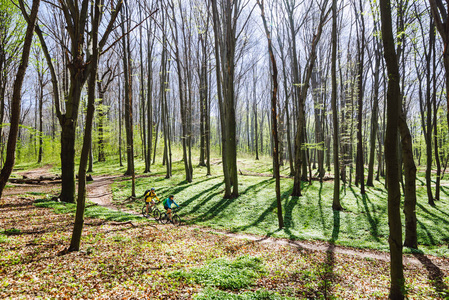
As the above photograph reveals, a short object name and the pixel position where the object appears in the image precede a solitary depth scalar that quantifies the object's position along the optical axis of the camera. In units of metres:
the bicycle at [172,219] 9.61
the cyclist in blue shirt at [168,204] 9.39
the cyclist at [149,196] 10.04
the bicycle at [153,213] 10.12
